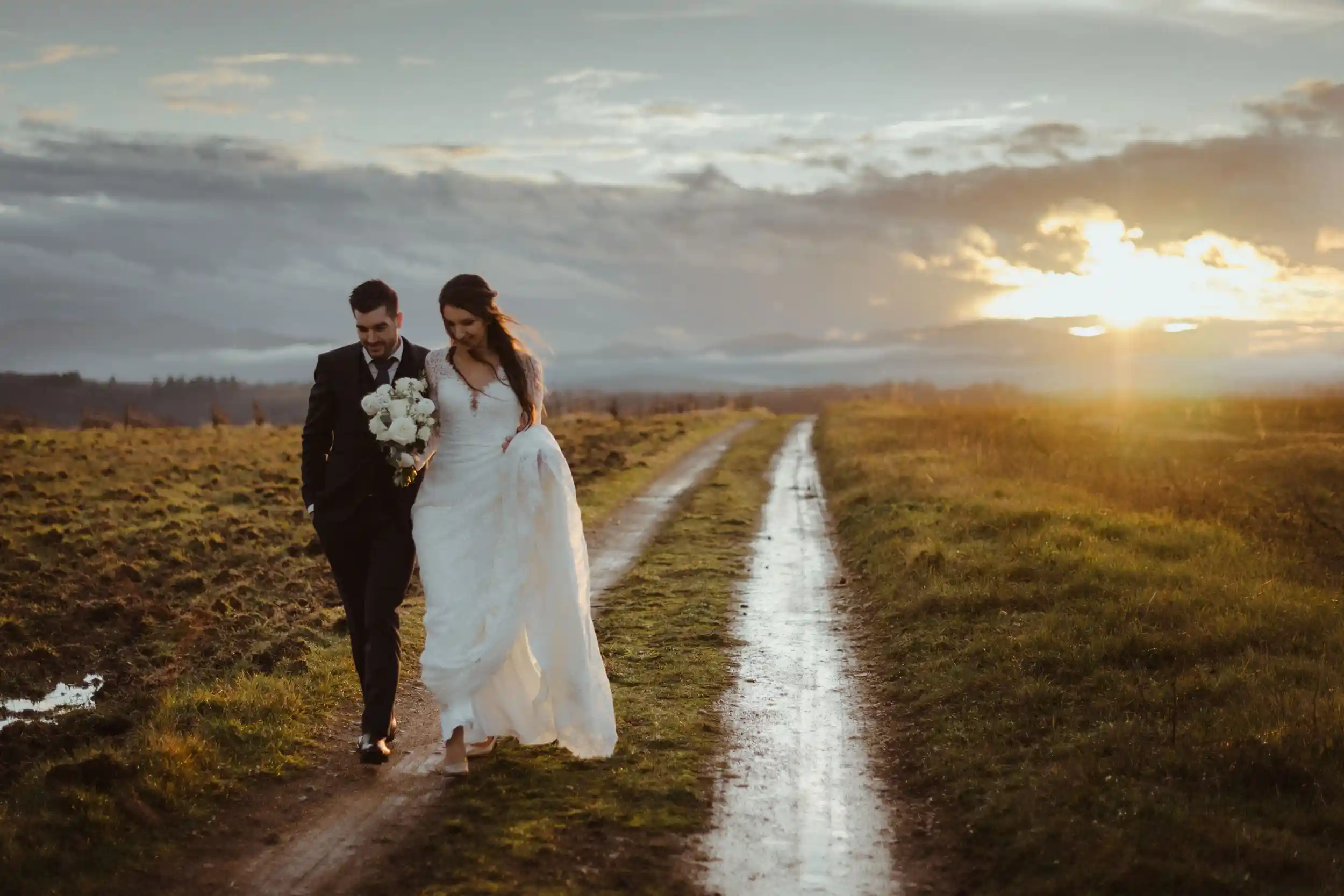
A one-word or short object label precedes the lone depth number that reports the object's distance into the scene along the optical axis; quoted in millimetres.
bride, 6602
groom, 6723
